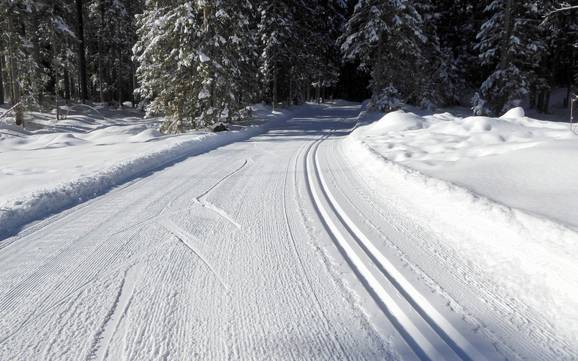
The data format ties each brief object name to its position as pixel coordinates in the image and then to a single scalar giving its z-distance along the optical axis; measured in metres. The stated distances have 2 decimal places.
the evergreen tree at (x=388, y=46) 23.28
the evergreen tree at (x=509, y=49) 21.23
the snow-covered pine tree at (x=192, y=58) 16.83
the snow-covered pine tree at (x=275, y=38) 29.41
